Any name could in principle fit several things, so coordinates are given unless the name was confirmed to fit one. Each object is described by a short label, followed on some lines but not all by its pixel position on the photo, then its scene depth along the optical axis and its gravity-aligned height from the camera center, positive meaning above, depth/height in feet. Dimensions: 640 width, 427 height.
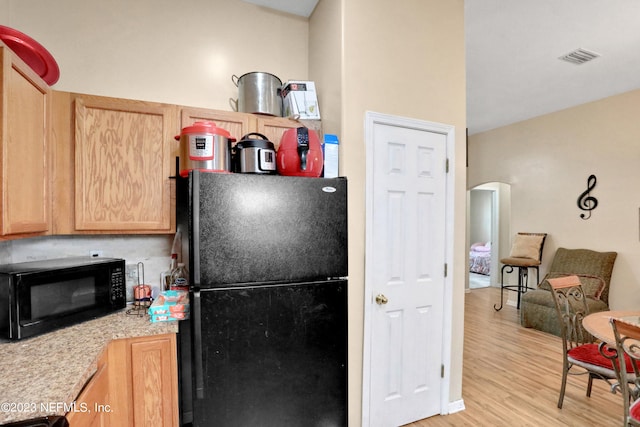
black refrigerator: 4.67 -1.52
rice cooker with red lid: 5.36 +1.07
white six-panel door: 6.64 -1.45
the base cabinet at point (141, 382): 4.81 -2.82
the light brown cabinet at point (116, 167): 5.67 +0.81
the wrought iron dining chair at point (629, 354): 4.98 -2.65
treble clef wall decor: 13.43 +0.41
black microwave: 4.54 -1.40
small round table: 5.89 -2.49
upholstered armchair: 12.42 -3.14
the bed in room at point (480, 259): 24.20 -4.00
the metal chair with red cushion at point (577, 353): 6.88 -3.51
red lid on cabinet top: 4.96 +2.71
